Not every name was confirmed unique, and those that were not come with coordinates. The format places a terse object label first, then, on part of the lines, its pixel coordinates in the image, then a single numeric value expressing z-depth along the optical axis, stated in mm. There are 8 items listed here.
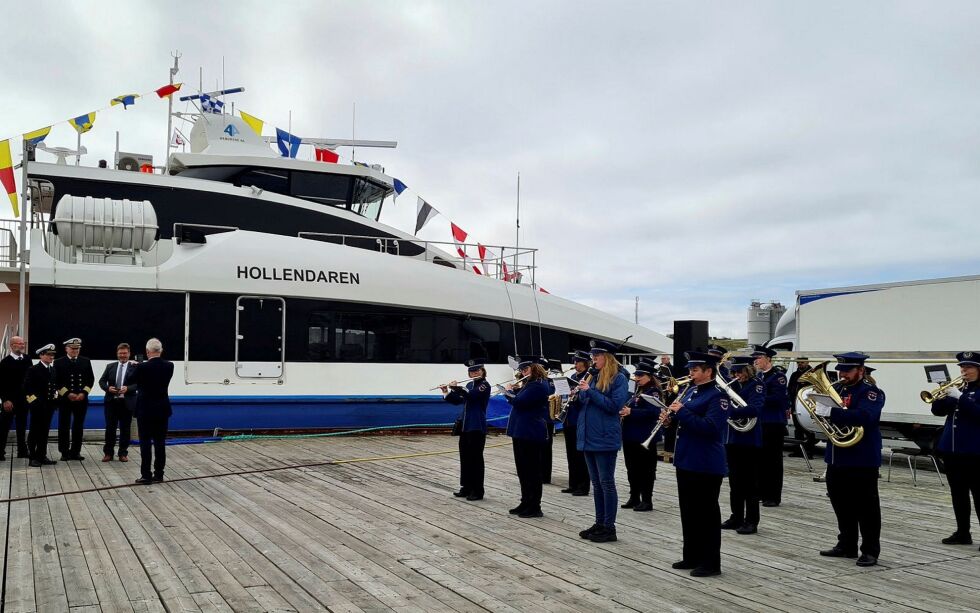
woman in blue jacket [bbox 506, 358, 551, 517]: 7676
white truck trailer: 11344
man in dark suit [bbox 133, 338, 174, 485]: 8797
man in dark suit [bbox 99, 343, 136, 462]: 10672
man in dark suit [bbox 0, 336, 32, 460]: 10055
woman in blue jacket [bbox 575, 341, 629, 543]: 6441
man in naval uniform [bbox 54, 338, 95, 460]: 10406
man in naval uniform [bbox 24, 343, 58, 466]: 9961
